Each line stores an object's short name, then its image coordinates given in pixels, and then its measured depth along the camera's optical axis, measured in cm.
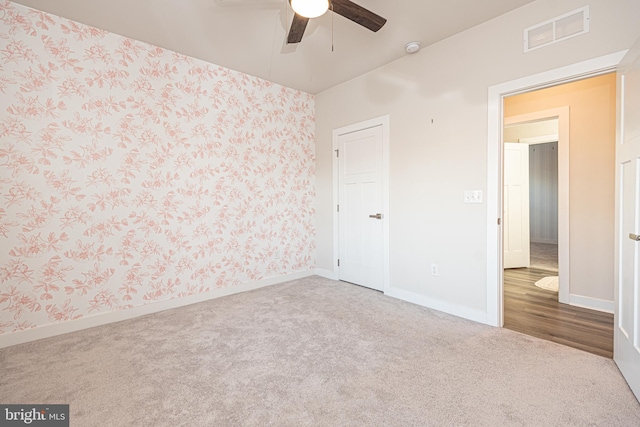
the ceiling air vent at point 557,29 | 213
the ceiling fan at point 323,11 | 180
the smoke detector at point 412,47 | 293
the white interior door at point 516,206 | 472
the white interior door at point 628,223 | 161
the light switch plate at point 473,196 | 269
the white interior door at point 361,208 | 363
